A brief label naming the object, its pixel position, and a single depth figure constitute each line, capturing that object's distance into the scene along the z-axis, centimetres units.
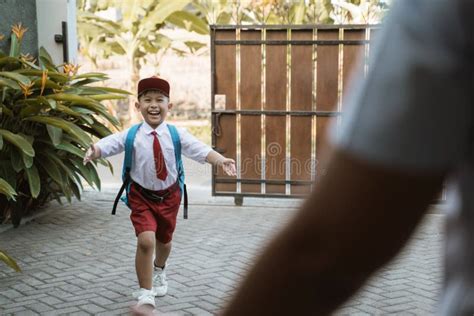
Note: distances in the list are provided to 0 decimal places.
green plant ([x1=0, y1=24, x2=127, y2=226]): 737
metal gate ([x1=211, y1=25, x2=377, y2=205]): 856
